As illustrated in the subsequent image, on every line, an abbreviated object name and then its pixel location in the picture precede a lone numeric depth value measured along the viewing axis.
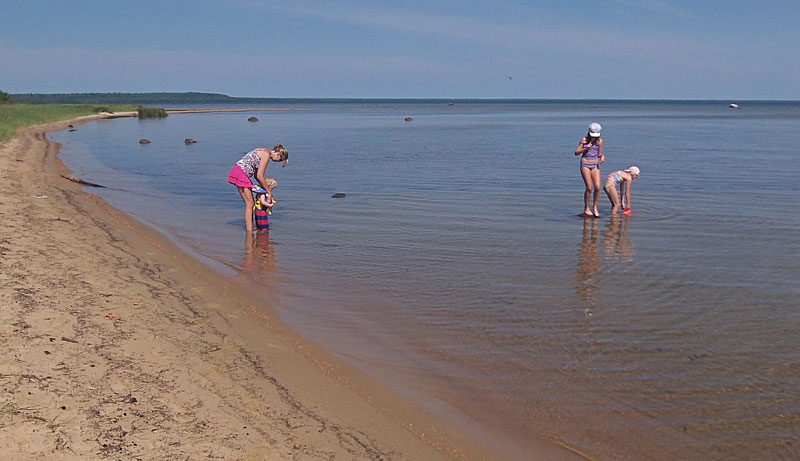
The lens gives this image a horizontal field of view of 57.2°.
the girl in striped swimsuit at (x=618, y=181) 14.16
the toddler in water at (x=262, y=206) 12.58
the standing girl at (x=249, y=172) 12.11
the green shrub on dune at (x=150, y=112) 83.25
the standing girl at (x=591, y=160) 14.03
